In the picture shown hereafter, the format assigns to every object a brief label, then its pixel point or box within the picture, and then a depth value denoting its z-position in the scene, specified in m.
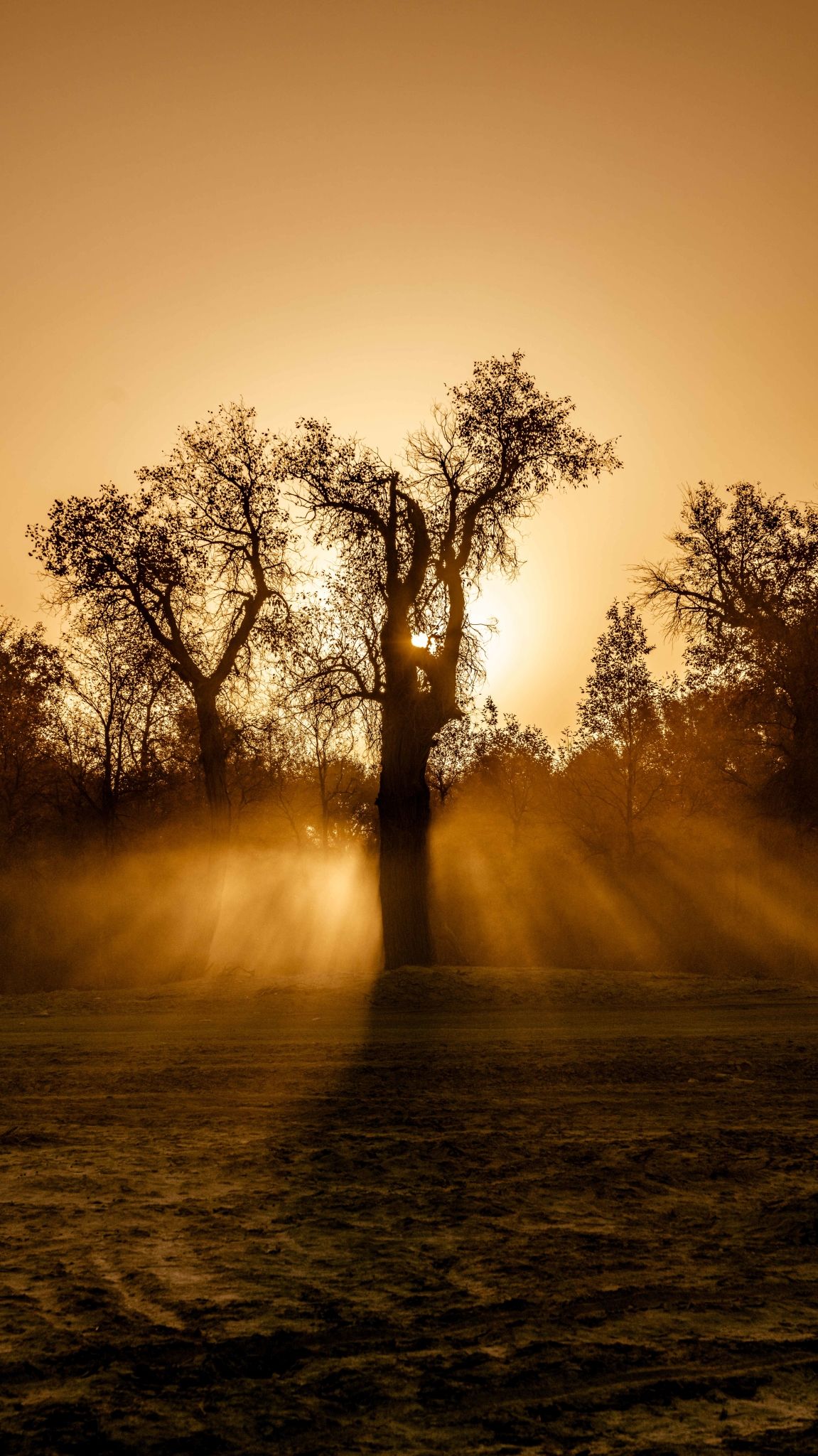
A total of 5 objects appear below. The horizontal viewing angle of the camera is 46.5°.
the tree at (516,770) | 48.53
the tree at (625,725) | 33.50
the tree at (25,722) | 36.53
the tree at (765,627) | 26.55
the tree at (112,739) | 36.38
